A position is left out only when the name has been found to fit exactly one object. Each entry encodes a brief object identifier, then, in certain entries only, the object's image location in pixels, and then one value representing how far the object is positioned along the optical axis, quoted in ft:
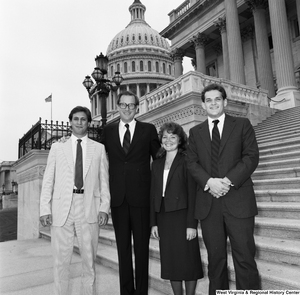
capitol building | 283.18
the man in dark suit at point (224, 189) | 8.96
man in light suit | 10.76
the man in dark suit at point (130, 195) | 11.35
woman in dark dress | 10.34
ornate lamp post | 39.37
